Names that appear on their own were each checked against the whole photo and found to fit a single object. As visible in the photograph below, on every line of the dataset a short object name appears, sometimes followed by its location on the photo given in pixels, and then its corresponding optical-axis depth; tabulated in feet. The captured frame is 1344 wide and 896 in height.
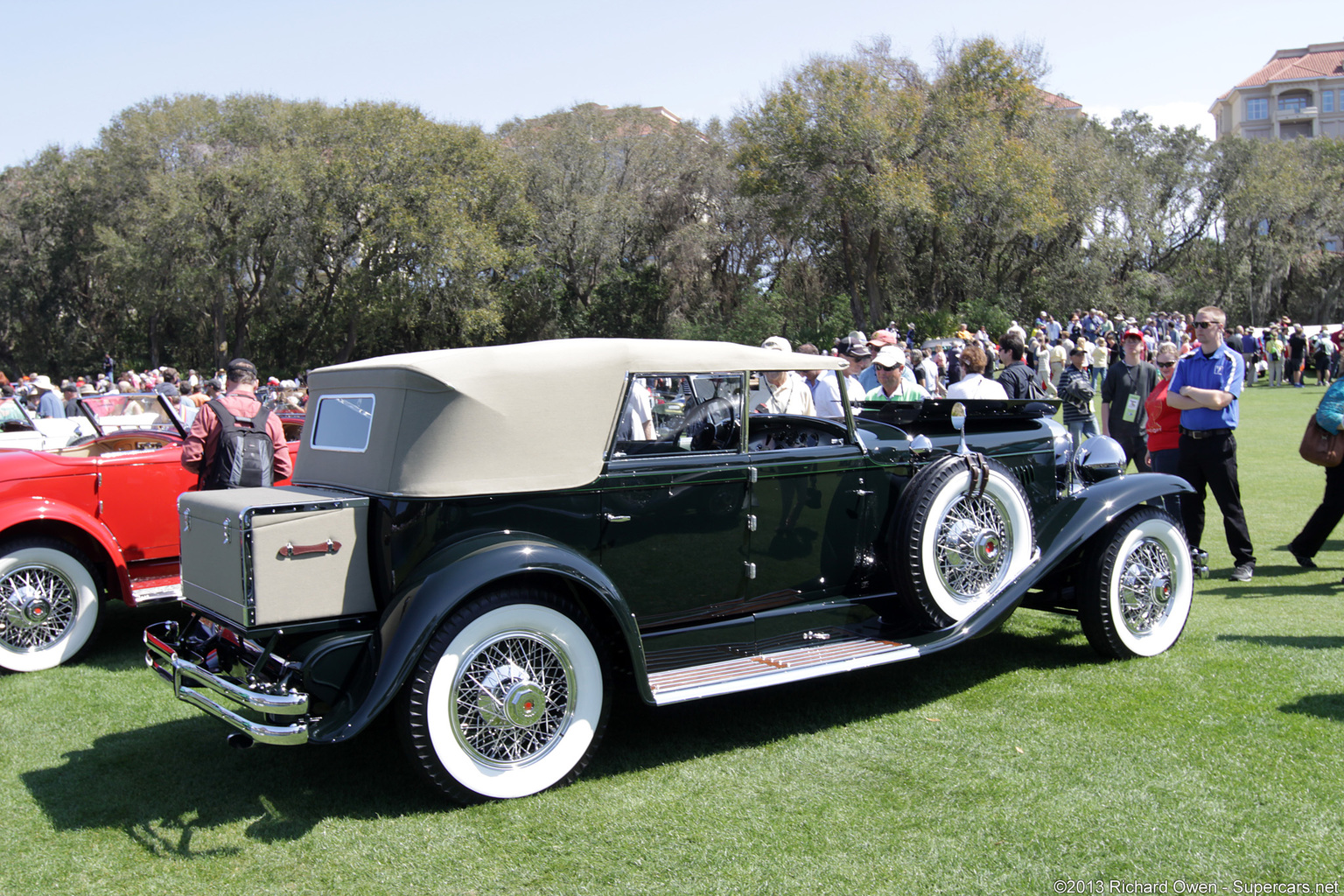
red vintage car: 18.90
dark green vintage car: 12.03
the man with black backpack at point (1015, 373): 28.99
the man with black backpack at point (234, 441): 19.54
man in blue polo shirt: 22.62
